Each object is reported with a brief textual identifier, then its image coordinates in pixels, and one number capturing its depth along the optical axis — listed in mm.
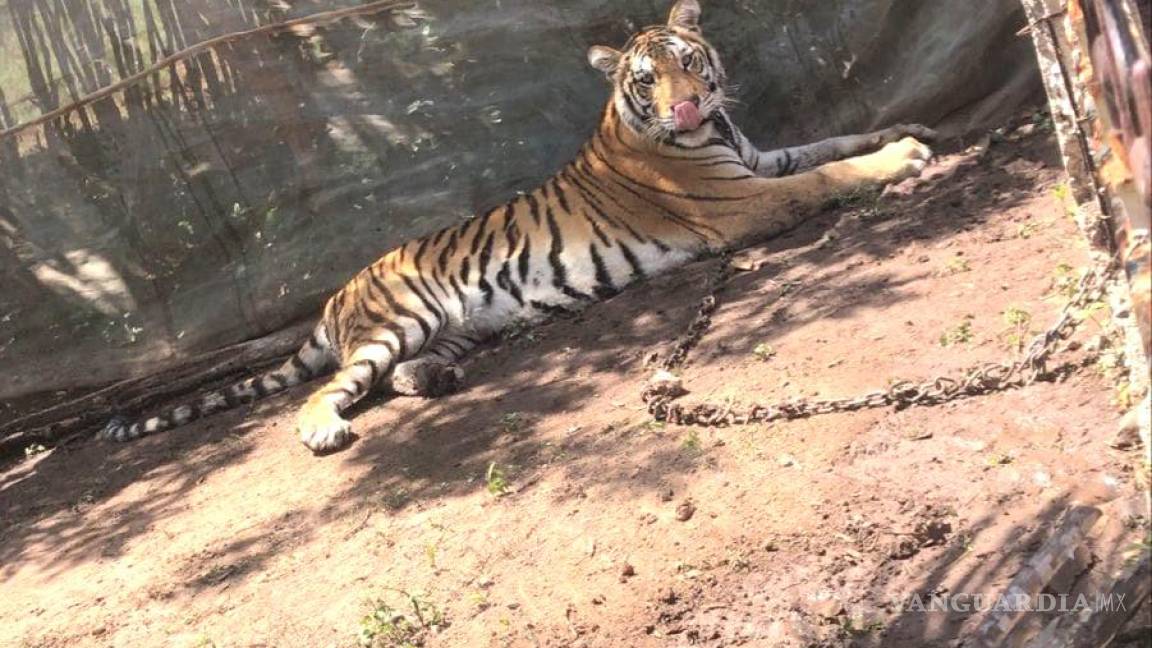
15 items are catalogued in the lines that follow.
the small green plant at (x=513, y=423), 4977
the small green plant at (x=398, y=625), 3606
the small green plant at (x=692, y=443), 4145
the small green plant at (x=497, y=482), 4344
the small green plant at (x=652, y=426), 4437
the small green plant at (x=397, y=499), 4586
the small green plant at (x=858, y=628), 3035
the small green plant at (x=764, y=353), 4797
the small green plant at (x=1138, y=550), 2723
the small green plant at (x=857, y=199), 6273
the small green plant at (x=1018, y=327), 3994
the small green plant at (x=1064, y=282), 4188
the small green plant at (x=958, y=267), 4855
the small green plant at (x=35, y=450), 6883
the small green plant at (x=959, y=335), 4191
